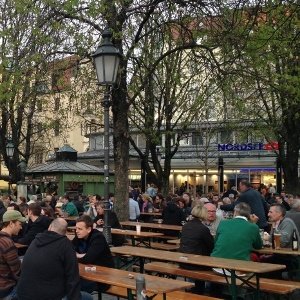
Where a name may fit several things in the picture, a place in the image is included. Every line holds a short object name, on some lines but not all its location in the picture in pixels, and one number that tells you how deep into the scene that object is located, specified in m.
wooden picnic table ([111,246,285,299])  4.98
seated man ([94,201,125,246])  8.08
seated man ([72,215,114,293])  5.36
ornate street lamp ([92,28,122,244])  6.93
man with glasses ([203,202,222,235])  7.76
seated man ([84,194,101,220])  10.78
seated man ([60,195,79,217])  12.35
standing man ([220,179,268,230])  8.43
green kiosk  17.65
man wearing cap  4.86
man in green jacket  5.77
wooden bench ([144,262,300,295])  5.27
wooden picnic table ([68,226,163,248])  8.08
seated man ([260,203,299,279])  6.58
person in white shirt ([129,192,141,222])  11.93
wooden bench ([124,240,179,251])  8.37
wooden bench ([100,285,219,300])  5.11
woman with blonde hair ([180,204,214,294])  6.12
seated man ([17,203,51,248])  7.29
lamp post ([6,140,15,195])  19.61
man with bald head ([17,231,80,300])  4.27
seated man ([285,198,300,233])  7.24
